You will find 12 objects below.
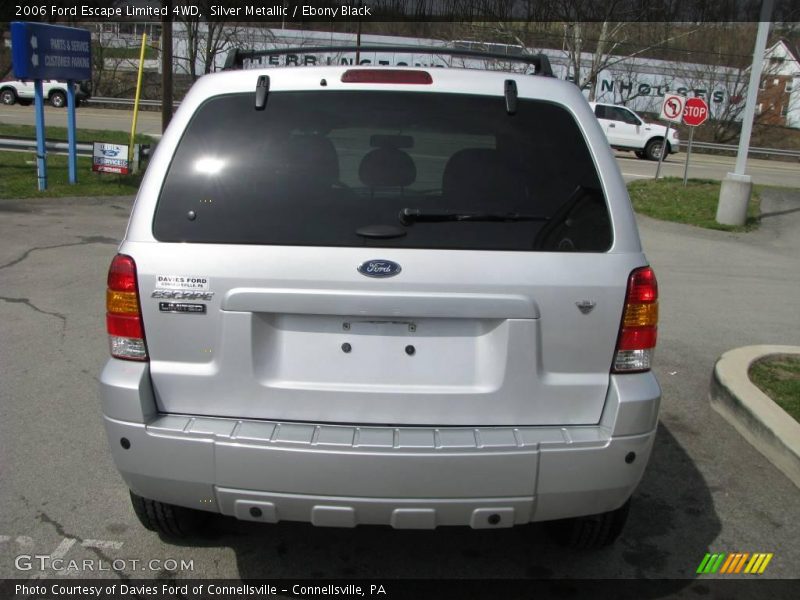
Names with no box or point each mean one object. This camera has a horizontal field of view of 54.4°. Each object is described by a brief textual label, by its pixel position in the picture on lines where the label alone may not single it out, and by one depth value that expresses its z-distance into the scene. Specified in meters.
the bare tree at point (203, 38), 40.69
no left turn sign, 18.06
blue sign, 12.20
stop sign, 17.92
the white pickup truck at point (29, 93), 35.50
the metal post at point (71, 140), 13.80
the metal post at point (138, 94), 14.98
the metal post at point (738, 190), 13.12
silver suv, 2.72
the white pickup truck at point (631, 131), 29.19
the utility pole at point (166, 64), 15.62
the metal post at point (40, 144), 12.70
